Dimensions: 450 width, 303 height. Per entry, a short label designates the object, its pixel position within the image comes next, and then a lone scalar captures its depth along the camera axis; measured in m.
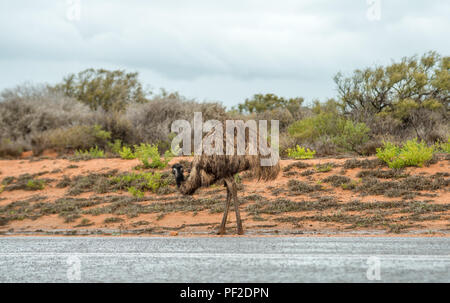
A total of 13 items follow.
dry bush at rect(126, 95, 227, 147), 30.03
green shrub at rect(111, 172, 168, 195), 18.97
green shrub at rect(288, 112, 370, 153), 23.02
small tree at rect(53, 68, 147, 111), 45.88
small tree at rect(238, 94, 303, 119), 54.05
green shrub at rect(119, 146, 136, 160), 22.67
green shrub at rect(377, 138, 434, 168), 17.80
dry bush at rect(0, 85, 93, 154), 31.25
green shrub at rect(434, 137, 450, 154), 19.93
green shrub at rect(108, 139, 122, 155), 28.02
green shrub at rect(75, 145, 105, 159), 23.85
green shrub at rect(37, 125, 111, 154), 28.67
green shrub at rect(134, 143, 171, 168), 20.88
